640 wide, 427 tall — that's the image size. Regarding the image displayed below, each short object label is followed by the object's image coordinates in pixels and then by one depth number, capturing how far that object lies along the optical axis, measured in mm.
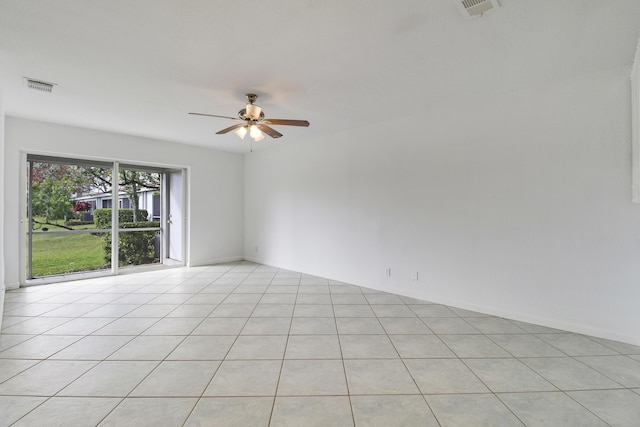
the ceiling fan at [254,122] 3135
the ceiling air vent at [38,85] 2977
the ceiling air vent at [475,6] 1809
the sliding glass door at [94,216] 4570
